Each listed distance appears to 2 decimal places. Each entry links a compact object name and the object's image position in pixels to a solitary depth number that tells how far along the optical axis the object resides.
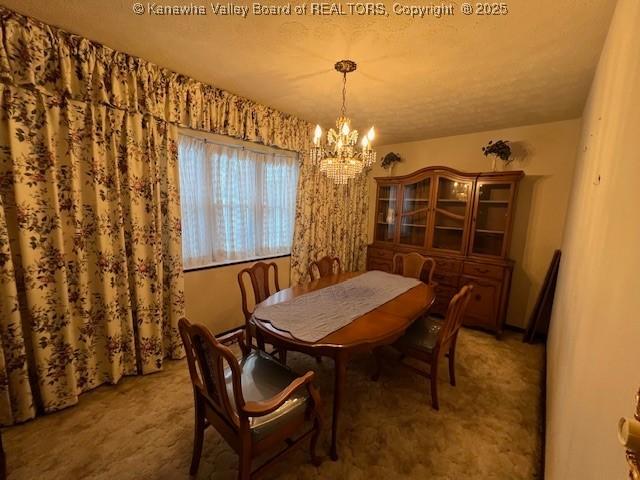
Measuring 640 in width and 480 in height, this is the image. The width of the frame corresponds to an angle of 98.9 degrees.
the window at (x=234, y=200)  2.57
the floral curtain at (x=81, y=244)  1.60
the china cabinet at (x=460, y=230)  3.03
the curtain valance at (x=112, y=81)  1.55
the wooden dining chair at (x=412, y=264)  3.00
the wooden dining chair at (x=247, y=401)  1.10
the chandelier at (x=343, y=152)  2.00
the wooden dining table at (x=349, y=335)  1.47
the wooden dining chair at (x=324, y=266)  2.79
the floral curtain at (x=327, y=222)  3.40
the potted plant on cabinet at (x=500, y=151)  3.02
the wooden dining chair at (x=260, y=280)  2.32
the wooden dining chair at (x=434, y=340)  1.87
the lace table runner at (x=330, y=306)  1.64
